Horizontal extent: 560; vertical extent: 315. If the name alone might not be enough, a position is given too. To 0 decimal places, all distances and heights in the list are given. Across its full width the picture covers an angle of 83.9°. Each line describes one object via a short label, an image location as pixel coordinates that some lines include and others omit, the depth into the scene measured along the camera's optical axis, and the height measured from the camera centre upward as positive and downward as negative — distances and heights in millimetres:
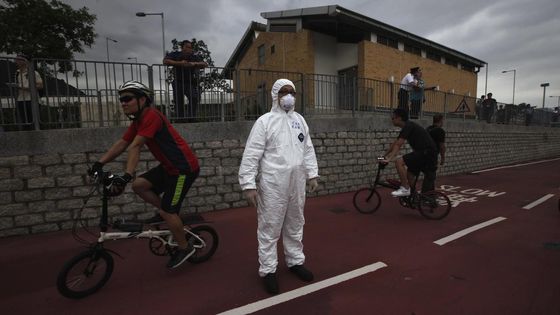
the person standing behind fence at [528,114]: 18798 +625
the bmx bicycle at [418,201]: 5797 -1444
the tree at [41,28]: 17156 +6074
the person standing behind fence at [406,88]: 10509 +1285
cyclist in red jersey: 3172 -306
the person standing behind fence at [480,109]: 14773 +765
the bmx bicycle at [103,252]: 3010 -1302
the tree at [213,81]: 6785 +1055
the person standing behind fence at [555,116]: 22394 +572
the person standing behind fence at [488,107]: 15164 +870
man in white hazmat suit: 3051 -438
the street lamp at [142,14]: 19141 +7153
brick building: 16406 +4859
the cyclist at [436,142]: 6066 -352
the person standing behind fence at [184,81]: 6461 +1029
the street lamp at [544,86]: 29331 +3608
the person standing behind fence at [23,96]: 5172 +609
